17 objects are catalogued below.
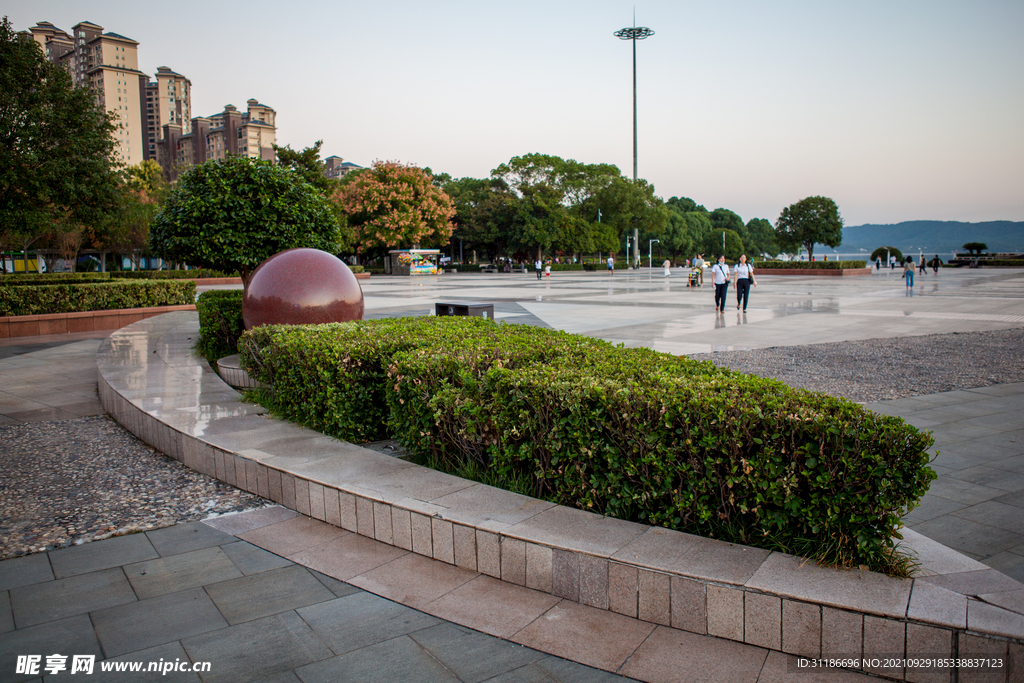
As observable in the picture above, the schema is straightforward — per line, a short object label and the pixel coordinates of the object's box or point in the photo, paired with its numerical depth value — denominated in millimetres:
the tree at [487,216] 64562
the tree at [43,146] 15328
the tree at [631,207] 67625
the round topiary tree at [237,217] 10273
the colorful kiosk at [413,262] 52688
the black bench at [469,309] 10862
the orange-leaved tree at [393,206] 55875
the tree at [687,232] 101562
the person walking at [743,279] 17172
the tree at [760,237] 146688
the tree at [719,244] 117438
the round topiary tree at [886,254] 58219
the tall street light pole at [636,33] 60812
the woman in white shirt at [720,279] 16578
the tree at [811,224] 53062
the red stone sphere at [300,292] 7953
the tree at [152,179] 51844
